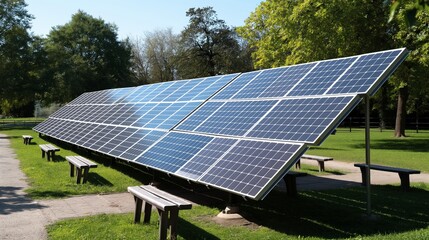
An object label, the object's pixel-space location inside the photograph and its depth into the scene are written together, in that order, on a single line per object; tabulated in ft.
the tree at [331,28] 79.71
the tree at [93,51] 186.80
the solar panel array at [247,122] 24.34
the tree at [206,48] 193.67
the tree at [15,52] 154.10
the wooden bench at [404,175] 36.69
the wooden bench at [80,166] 39.55
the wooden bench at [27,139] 84.48
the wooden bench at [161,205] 21.68
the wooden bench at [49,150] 55.98
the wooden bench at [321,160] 48.66
